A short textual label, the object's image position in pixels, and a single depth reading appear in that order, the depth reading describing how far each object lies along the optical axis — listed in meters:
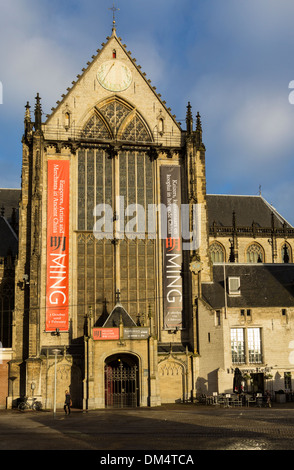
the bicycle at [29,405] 39.66
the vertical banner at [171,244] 45.09
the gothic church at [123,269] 41.50
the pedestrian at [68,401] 34.72
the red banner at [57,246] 43.62
